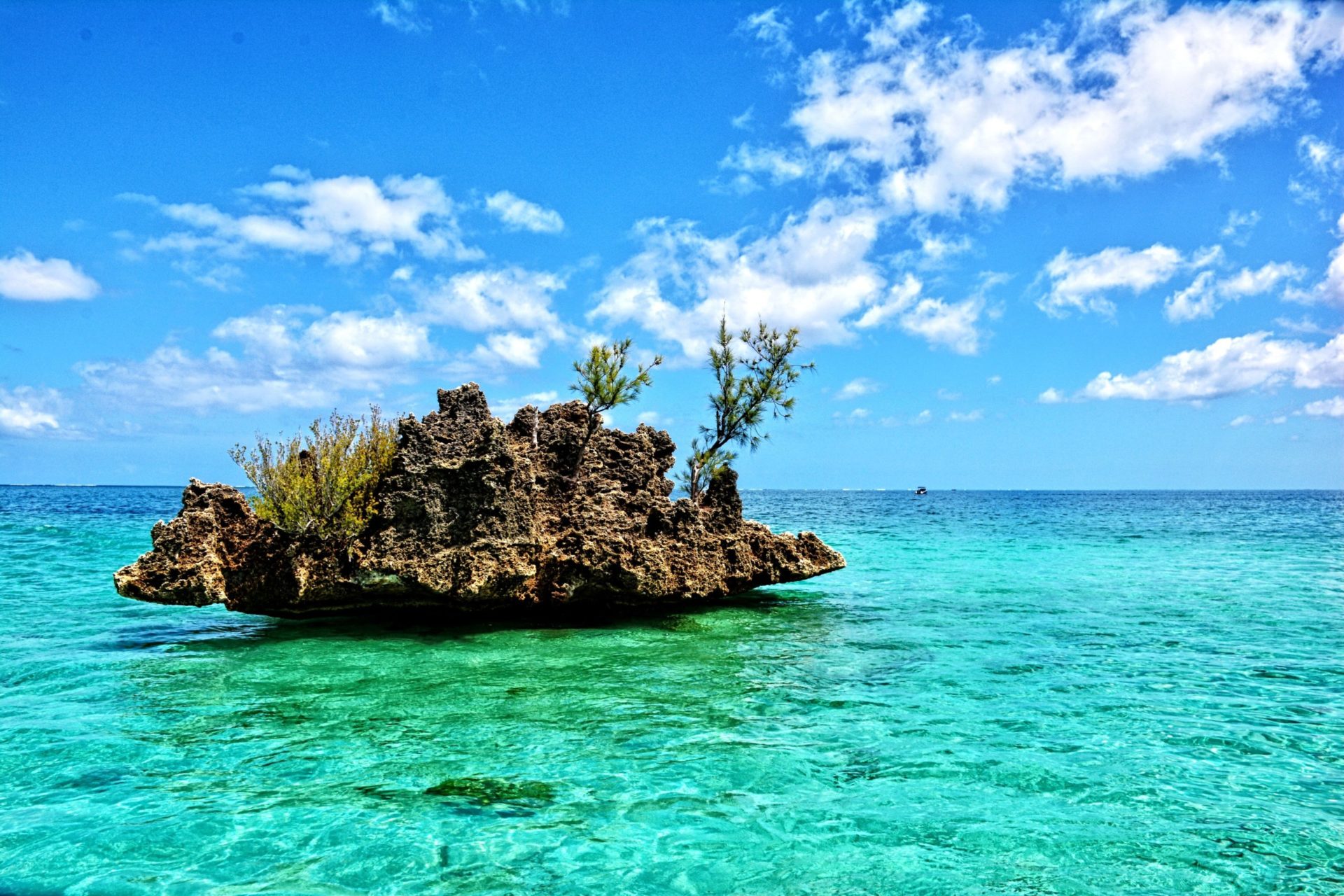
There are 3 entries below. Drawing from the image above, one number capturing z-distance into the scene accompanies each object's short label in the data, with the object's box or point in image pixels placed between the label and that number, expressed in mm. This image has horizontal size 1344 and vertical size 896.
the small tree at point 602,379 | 17984
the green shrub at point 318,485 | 12508
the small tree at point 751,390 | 20141
